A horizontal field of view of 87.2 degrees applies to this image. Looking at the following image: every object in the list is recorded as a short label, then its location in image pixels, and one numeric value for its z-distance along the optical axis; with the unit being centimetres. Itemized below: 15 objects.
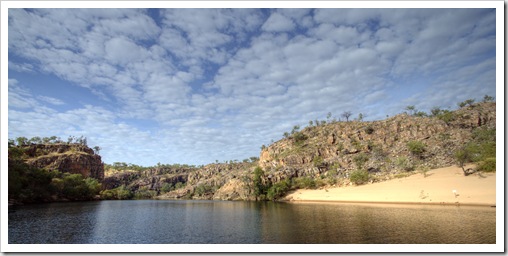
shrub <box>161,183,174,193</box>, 18850
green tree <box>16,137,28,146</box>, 12659
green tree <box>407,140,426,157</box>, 8369
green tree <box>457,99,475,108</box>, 10901
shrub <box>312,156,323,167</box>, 10458
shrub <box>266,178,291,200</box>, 9144
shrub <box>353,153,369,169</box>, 9291
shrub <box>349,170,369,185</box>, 7844
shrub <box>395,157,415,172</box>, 7664
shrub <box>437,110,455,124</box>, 10100
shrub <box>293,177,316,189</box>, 9119
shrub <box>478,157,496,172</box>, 5281
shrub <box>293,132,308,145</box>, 13212
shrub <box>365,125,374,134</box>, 11531
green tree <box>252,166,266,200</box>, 9675
